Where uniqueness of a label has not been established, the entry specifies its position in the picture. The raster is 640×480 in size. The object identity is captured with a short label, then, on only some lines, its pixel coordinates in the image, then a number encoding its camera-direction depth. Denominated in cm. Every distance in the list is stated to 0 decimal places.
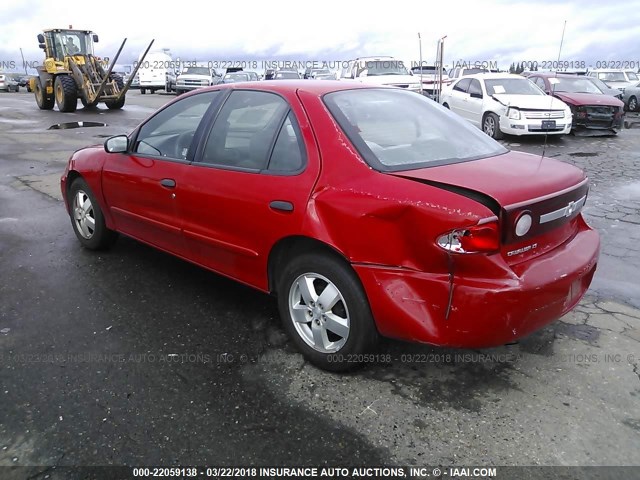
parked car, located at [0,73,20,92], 4191
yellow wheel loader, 1945
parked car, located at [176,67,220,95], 2796
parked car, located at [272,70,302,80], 2286
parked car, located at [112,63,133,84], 3204
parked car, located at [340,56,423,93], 1758
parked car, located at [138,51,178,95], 3344
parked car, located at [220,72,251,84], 2592
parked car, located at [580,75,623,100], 1544
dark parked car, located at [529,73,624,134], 1358
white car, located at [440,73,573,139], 1195
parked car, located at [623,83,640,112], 2159
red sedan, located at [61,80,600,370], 253
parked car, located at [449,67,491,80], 2513
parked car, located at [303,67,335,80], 2509
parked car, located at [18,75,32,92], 4727
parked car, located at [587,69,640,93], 2319
